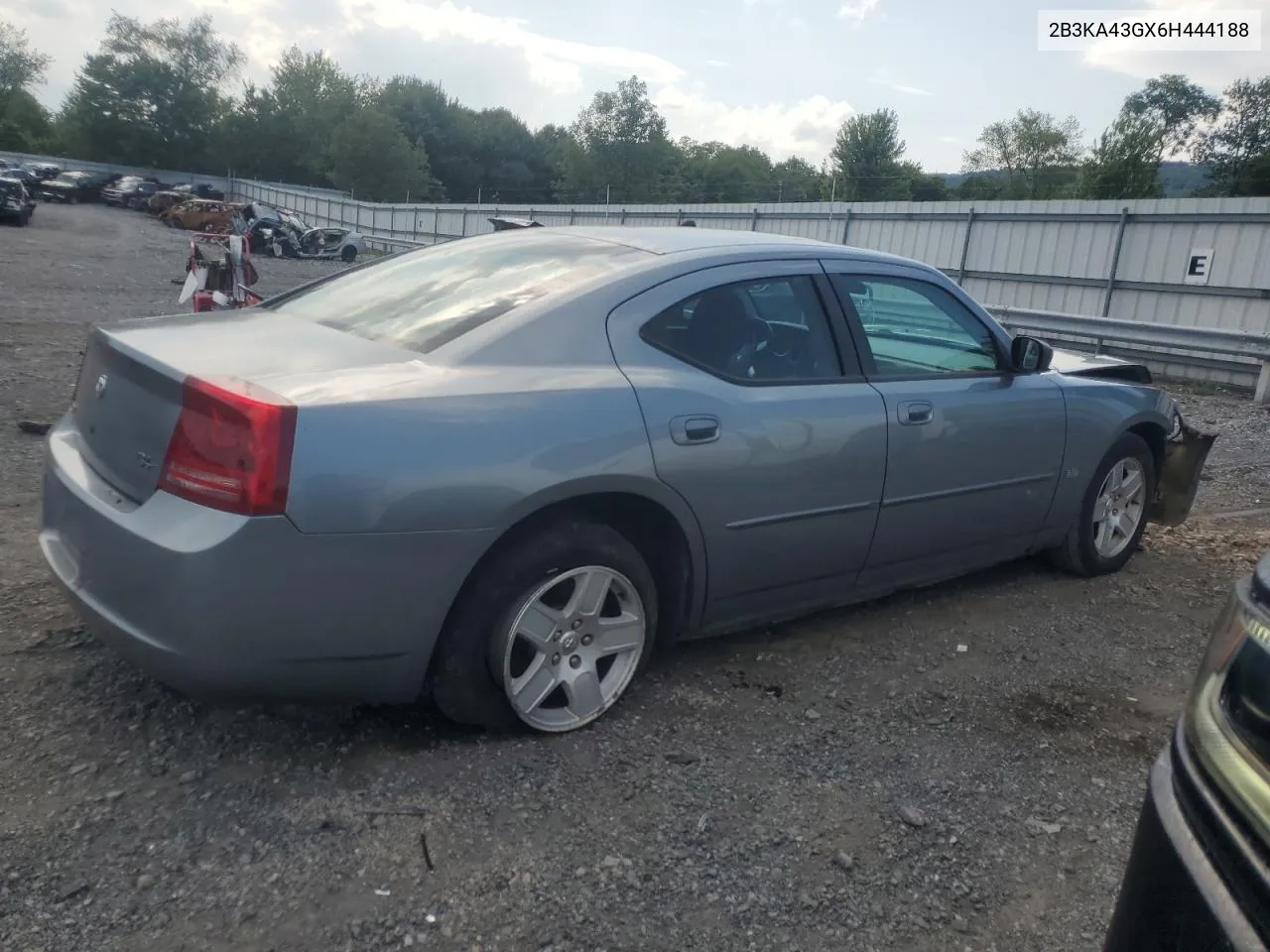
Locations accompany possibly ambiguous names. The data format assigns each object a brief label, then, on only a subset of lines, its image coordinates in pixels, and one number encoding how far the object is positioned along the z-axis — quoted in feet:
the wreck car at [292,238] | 99.76
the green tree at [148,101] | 235.40
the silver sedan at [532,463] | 8.44
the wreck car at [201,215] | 117.60
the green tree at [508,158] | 271.90
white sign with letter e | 45.83
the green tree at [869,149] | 202.59
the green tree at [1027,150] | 223.30
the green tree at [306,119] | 257.75
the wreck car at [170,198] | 131.23
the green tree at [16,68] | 250.37
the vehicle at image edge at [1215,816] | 4.50
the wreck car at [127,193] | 149.79
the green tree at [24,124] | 220.23
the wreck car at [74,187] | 147.13
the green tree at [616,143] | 232.12
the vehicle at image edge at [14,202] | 91.66
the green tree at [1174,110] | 151.33
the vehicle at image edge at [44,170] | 154.55
